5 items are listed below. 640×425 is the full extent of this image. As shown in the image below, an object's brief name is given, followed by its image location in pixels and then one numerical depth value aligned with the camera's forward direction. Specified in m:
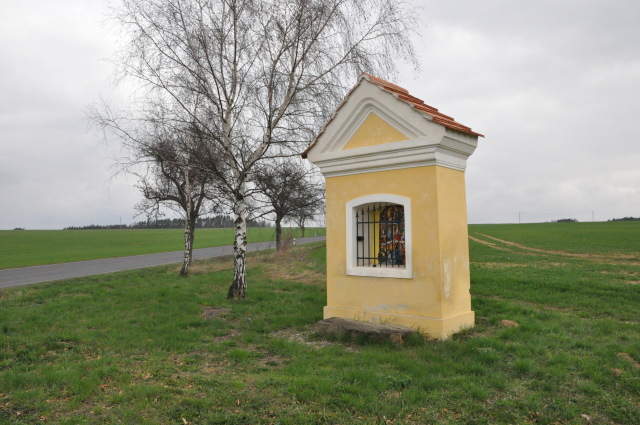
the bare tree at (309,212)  25.34
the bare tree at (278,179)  11.68
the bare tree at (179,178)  10.92
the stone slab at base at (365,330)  6.76
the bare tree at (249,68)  10.54
